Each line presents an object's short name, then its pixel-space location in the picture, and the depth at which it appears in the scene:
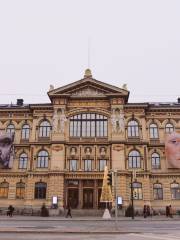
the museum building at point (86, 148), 47.44
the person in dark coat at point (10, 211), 41.91
